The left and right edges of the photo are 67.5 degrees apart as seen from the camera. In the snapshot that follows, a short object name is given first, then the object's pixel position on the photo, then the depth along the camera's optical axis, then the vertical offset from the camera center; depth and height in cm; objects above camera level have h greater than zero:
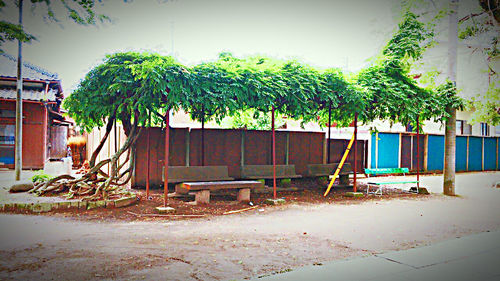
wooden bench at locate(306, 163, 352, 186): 1326 -107
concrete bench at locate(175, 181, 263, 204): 950 -124
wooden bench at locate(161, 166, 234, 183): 1019 -97
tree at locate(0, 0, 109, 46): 490 +160
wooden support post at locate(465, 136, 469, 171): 2345 -112
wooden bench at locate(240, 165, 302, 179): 1227 -104
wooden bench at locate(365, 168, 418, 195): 1235 -100
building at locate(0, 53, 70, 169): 1977 +132
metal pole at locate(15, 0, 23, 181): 1433 +81
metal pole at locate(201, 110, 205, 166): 1242 -22
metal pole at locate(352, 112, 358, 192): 1171 +63
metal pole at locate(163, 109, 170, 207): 888 -38
